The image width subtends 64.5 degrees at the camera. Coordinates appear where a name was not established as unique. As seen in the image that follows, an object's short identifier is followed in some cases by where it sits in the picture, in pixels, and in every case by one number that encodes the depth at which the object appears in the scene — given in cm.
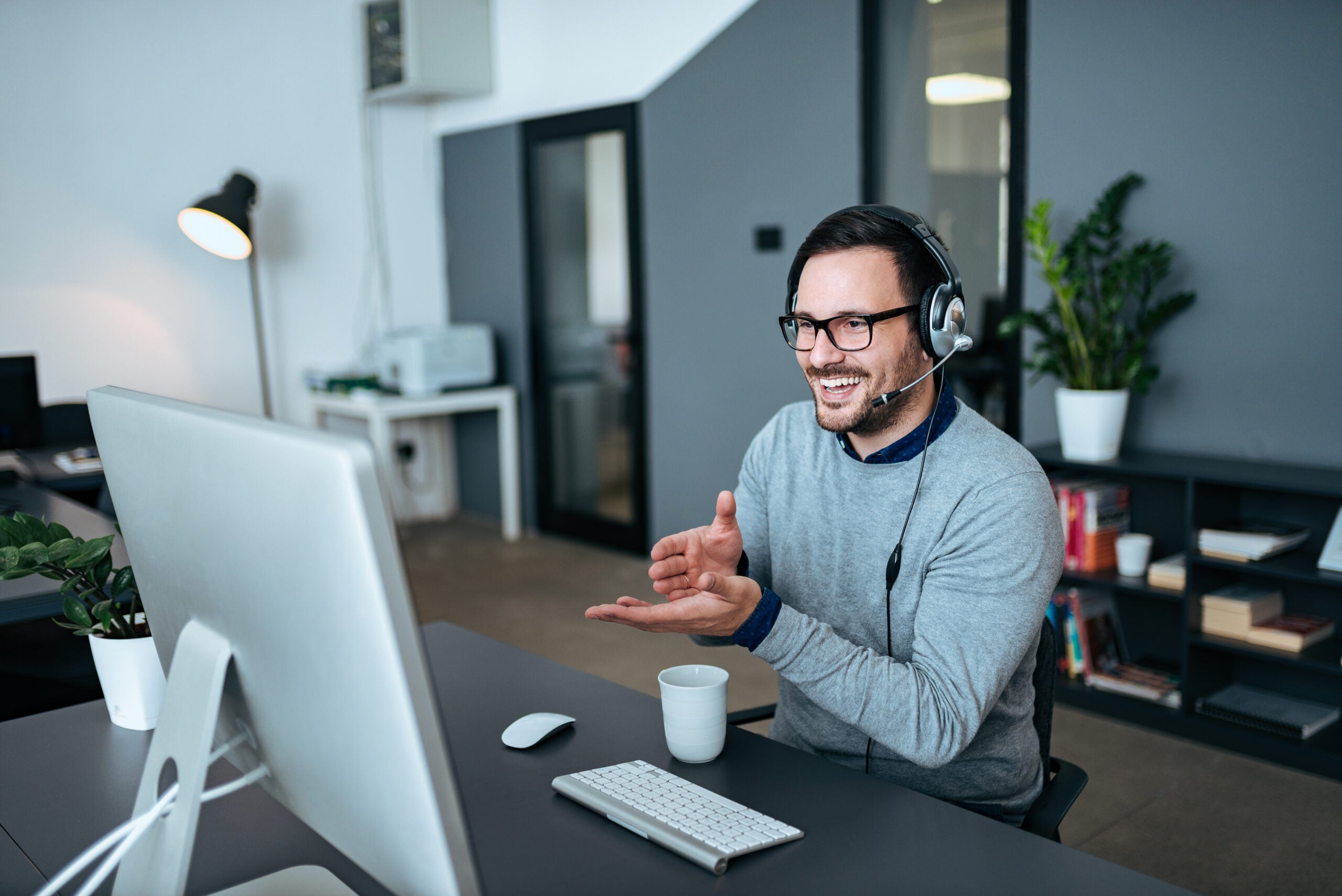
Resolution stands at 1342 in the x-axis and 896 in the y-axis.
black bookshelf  263
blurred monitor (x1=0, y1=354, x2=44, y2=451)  303
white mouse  124
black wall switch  403
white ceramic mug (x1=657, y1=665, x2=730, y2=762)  118
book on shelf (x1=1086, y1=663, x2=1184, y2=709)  289
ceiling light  335
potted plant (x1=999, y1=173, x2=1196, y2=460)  289
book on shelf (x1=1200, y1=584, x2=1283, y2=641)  274
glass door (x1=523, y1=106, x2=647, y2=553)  480
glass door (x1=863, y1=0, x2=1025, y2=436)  334
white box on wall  491
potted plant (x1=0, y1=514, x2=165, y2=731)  129
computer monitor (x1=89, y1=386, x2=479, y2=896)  62
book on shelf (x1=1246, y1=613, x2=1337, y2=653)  267
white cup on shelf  295
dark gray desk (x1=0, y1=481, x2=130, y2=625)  188
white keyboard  99
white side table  483
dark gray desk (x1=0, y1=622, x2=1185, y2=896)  96
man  120
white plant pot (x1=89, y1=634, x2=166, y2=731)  132
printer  492
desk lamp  420
